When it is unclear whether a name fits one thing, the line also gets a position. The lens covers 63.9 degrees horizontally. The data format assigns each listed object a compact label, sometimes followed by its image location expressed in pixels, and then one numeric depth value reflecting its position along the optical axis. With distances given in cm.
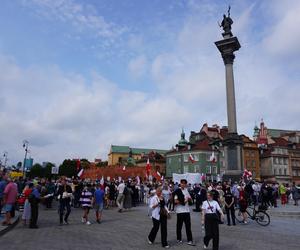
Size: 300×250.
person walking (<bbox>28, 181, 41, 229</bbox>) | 1080
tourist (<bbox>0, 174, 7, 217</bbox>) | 1123
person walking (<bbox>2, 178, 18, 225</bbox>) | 1037
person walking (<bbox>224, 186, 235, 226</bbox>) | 1187
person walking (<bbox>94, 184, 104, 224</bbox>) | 1253
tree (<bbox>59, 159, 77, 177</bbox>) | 8798
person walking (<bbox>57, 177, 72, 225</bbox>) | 1168
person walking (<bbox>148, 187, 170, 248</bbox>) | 795
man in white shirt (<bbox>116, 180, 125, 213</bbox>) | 1760
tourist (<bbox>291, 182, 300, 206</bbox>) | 2221
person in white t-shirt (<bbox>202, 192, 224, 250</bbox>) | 688
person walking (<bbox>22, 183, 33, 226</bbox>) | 1130
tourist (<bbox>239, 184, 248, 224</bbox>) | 1259
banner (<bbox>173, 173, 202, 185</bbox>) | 2492
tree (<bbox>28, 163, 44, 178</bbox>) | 8544
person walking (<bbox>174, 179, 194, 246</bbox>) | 791
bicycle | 1218
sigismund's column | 2400
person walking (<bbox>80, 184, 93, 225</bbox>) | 1202
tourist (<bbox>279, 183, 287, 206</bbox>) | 2249
